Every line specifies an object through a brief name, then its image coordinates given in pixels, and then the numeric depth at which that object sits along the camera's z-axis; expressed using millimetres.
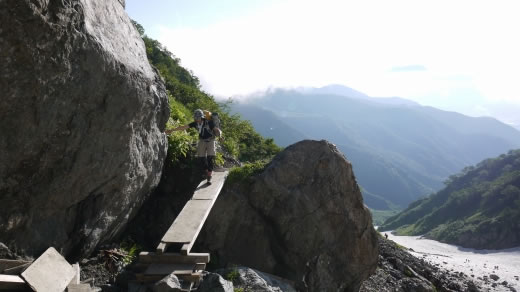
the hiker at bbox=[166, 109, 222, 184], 13016
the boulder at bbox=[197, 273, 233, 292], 7371
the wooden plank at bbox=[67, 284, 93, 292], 6986
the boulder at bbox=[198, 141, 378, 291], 12977
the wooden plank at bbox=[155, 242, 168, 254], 8180
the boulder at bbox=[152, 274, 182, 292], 7116
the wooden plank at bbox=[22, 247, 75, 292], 6395
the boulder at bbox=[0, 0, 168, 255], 6684
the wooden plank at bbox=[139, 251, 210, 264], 8188
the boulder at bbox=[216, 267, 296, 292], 9625
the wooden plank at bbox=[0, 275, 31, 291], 6297
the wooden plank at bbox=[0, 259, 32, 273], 7070
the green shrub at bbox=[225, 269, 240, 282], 9707
